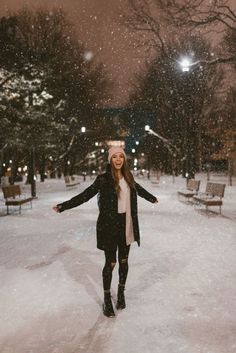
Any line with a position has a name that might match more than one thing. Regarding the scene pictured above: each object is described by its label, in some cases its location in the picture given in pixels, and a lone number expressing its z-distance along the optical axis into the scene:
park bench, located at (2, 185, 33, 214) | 16.12
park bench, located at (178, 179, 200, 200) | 19.36
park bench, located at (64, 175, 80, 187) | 29.33
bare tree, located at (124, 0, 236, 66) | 16.56
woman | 5.71
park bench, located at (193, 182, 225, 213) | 15.17
